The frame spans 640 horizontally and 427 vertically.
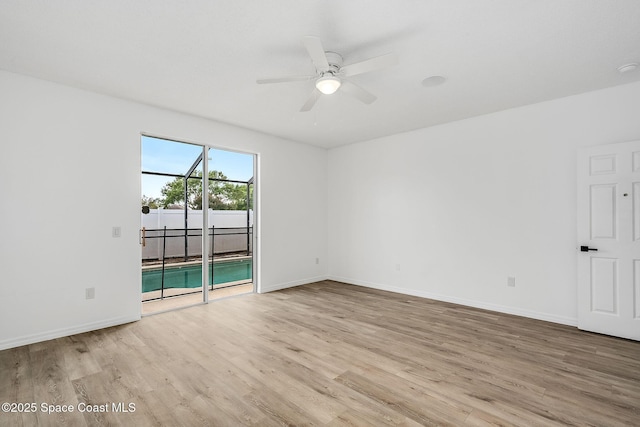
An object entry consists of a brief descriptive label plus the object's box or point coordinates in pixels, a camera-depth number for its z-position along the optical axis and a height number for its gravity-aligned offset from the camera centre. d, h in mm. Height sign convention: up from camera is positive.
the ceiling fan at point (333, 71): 2176 +1171
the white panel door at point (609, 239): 3146 -296
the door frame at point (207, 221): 4304 -70
